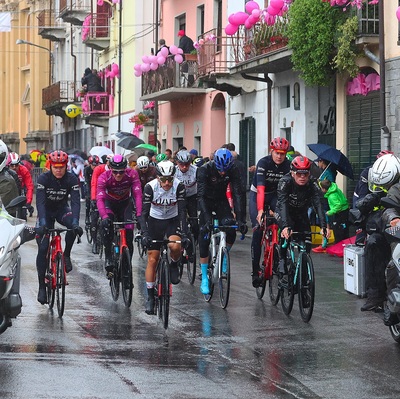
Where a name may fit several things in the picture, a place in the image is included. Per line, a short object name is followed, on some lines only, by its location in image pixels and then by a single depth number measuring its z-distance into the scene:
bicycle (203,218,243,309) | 13.03
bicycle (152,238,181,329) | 11.42
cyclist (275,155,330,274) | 12.30
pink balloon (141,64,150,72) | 37.78
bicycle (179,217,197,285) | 15.97
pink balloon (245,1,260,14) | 28.08
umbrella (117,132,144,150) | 34.35
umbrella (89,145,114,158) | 28.23
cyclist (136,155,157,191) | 19.14
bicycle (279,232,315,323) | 11.87
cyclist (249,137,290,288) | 13.75
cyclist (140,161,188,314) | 11.99
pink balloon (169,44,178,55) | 34.99
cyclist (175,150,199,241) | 17.50
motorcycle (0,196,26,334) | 9.23
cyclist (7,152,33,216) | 19.08
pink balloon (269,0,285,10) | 25.58
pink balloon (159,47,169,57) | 35.95
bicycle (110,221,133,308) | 13.26
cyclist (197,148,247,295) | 13.53
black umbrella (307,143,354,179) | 20.95
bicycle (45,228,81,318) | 12.45
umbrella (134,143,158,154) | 32.33
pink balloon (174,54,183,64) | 35.03
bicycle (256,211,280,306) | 13.28
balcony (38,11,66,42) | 63.06
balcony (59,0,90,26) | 55.62
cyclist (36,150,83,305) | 13.03
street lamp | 68.00
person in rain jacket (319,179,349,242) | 20.86
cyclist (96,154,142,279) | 13.60
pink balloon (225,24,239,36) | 28.44
